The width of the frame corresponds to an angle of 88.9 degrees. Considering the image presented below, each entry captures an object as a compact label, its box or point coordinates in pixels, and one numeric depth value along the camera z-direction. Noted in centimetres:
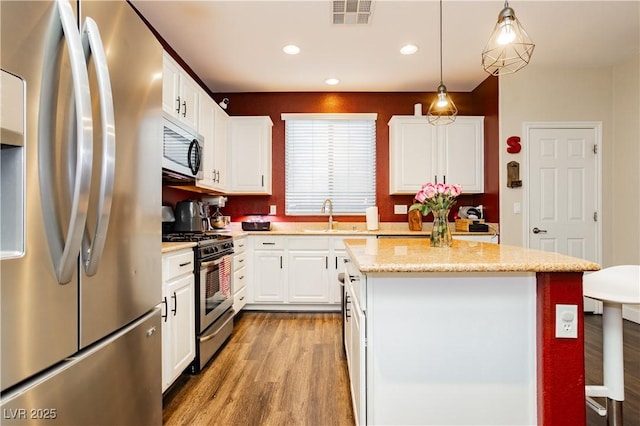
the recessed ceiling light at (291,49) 304
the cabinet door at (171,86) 241
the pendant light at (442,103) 223
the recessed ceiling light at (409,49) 305
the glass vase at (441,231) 198
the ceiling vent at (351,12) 242
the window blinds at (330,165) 429
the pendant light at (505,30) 148
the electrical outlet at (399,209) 427
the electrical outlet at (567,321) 131
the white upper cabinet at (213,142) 322
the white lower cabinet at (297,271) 370
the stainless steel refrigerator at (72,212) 73
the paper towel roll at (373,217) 404
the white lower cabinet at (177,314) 187
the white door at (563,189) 362
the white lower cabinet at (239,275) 325
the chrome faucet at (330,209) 413
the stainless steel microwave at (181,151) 222
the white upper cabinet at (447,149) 397
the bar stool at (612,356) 146
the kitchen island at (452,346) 138
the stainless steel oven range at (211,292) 230
